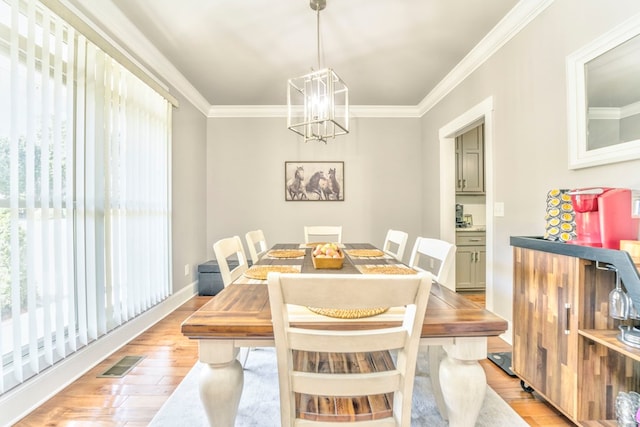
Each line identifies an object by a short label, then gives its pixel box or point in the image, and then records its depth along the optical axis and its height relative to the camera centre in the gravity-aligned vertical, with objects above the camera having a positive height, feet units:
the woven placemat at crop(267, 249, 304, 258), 6.97 -1.01
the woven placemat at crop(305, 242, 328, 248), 8.64 -0.98
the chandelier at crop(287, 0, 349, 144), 6.19 +2.37
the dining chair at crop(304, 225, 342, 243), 10.46 -0.70
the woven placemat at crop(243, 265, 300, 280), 5.02 -1.06
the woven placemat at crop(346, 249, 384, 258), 7.02 -1.02
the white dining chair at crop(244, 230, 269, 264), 7.31 -0.78
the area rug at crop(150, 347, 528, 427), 4.89 -3.41
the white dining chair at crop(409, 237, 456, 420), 4.96 -1.19
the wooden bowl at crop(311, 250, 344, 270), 5.52 -0.95
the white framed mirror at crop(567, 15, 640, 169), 4.64 +1.89
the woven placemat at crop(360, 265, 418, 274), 5.28 -1.06
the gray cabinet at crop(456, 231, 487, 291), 12.42 -2.07
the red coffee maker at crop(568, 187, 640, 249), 4.37 -0.11
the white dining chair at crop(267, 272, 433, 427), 2.48 -1.18
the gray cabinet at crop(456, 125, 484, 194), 12.85 +2.06
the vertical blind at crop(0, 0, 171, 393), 4.83 +0.42
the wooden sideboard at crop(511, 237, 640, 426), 4.42 -1.96
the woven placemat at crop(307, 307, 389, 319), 3.32 -1.14
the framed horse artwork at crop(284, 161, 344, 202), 13.97 +1.49
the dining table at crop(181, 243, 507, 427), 3.02 -1.35
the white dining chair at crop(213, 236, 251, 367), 5.34 -0.86
